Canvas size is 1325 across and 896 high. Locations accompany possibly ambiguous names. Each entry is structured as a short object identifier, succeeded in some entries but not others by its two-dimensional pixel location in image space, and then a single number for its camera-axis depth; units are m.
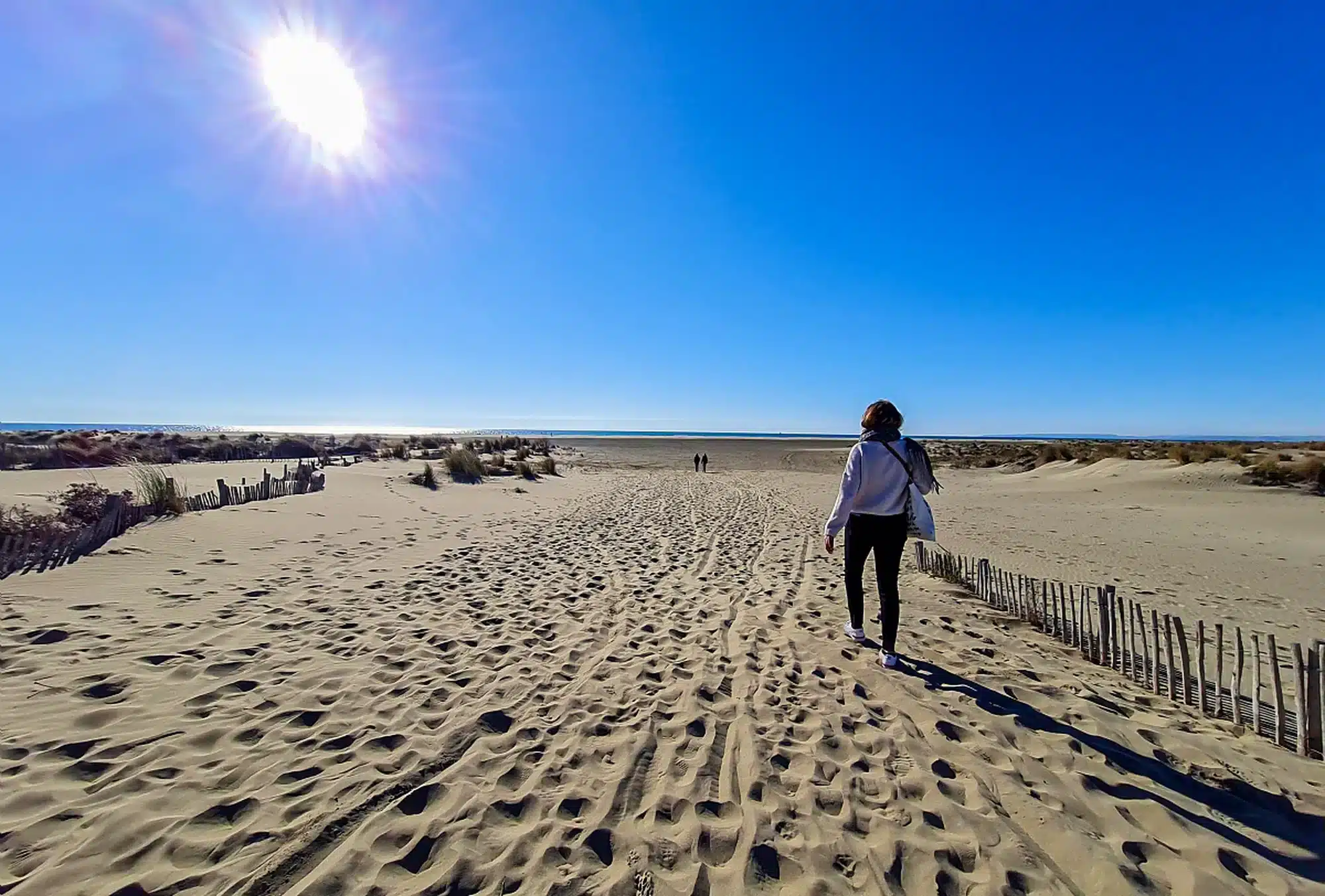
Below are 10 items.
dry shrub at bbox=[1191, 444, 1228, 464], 21.41
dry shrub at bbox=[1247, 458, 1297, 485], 17.27
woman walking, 4.38
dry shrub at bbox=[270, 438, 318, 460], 29.94
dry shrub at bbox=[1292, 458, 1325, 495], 16.39
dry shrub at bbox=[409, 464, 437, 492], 17.65
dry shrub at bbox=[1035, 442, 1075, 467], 29.31
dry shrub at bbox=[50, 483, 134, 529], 7.81
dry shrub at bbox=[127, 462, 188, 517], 9.16
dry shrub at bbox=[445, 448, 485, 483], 19.84
